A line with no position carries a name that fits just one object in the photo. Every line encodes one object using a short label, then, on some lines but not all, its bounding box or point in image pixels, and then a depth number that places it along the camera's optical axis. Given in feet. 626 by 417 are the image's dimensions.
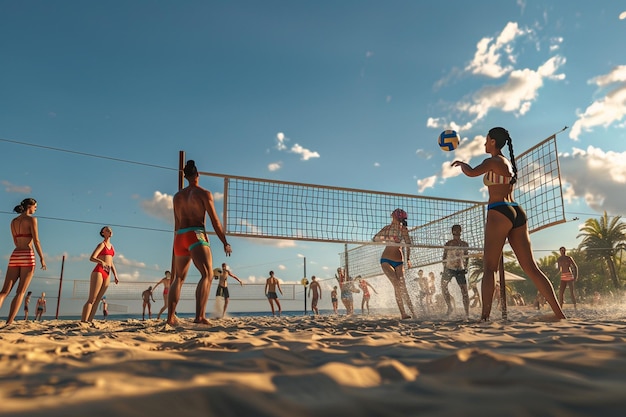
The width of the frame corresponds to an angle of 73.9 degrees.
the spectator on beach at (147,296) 52.82
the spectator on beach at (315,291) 49.80
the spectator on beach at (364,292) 45.21
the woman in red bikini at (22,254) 18.52
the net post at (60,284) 55.11
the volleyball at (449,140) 22.06
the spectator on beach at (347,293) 43.32
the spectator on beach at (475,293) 53.72
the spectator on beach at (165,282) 41.55
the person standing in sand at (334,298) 54.97
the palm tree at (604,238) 102.06
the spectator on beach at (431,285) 46.21
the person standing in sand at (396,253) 22.20
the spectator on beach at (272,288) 44.23
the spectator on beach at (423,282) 43.23
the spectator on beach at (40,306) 60.18
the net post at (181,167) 21.12
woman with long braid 15.21
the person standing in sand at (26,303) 55.62
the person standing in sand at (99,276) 19.95
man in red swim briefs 15.78
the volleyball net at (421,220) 21.67
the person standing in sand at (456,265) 25.67
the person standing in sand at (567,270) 37.81
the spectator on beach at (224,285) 38.07
